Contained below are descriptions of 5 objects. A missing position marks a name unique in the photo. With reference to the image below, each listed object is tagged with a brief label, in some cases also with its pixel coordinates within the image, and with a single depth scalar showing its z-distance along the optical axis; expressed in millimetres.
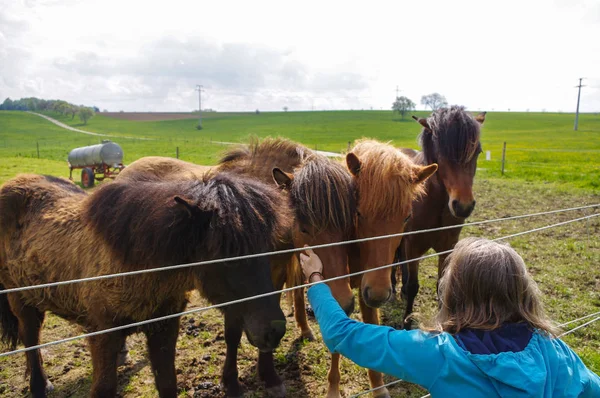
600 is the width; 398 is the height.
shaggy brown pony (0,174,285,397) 2492
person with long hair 1461
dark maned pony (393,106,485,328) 4566
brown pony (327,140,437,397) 2916
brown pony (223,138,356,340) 2758
